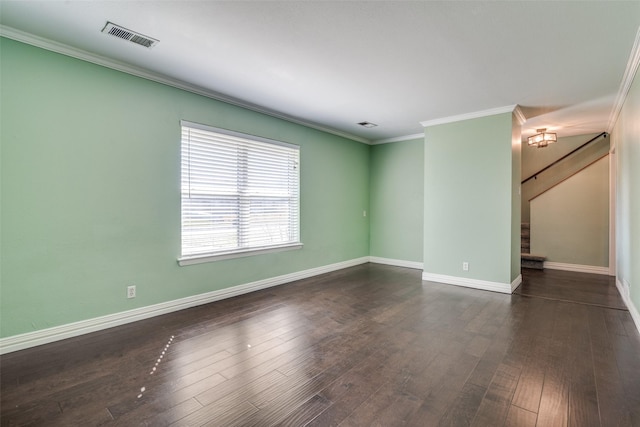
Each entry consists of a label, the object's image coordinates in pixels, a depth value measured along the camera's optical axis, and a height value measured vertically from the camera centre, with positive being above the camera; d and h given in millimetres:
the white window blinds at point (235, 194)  3621 +237
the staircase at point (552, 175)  5707 +804
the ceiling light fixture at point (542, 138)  5016 +1282
